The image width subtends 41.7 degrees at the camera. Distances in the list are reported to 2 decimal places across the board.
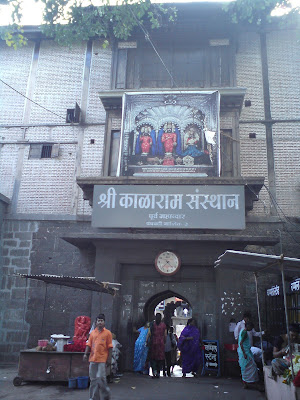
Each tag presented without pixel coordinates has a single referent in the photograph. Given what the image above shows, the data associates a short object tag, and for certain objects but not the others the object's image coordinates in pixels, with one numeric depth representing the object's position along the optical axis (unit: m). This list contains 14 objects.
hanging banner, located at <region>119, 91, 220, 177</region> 12.09
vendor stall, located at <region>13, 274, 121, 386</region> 8.66
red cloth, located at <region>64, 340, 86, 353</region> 9.05
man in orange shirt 6.81
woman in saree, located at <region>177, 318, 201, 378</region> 10.42
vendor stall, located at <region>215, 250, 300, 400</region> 5.99
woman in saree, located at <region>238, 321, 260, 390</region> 8.64
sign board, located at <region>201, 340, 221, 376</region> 10.37
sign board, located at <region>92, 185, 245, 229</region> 10.99
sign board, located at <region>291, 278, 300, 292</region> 8.98
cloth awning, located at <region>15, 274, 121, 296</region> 8.68
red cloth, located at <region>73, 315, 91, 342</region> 9.64
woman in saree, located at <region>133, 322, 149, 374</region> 10.41
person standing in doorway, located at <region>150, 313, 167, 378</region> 10.32
